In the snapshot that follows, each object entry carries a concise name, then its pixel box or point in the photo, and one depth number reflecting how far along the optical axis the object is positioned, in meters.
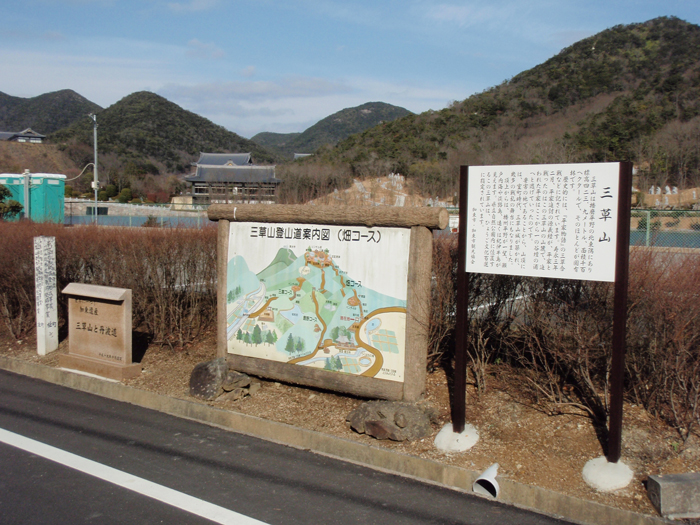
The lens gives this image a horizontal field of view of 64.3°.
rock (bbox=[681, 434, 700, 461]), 4.20
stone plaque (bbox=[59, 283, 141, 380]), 6.90
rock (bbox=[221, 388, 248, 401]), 6.10
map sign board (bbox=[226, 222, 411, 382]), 5.39
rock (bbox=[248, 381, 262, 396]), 6.25
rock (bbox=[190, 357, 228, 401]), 6.12
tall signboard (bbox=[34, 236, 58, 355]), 7.85
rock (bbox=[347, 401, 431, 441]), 4.99
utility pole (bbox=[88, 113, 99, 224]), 35.04
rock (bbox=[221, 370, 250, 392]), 6.14
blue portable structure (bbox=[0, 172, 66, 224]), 30.95
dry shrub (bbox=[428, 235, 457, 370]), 5.69
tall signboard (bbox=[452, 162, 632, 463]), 4.11
